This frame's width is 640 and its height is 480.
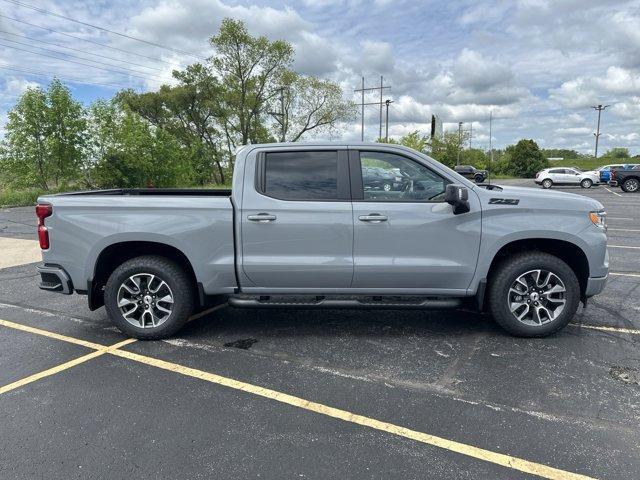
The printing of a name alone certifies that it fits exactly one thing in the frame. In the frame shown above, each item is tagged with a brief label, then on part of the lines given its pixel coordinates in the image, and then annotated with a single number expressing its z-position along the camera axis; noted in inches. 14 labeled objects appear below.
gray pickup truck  163.0
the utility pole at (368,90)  2001.7
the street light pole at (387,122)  2040.1
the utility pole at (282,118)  1604.9
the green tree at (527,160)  2797.7
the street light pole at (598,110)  2819.9
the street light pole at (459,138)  2978.8
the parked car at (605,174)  1256.2
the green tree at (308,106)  1631.4
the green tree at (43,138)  772.0
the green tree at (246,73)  1510.8
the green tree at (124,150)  855.7
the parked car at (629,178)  1063.0
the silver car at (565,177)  1268.5
